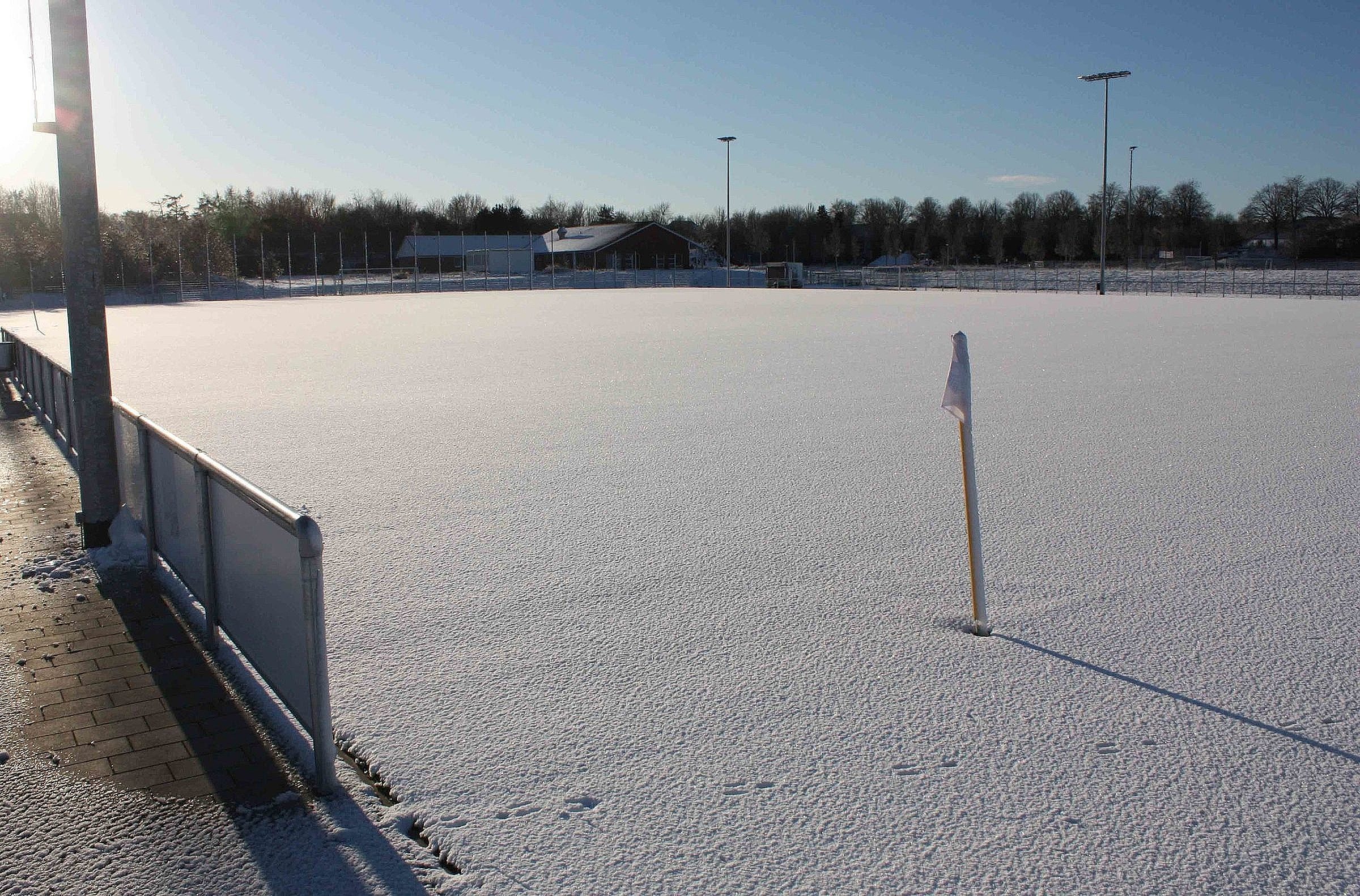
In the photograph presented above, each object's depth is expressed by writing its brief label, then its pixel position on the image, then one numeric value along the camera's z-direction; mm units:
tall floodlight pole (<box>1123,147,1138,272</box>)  87875
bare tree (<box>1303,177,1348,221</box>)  97438
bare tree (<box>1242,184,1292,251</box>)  102125
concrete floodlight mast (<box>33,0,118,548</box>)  7090
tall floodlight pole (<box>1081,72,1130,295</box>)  50594
